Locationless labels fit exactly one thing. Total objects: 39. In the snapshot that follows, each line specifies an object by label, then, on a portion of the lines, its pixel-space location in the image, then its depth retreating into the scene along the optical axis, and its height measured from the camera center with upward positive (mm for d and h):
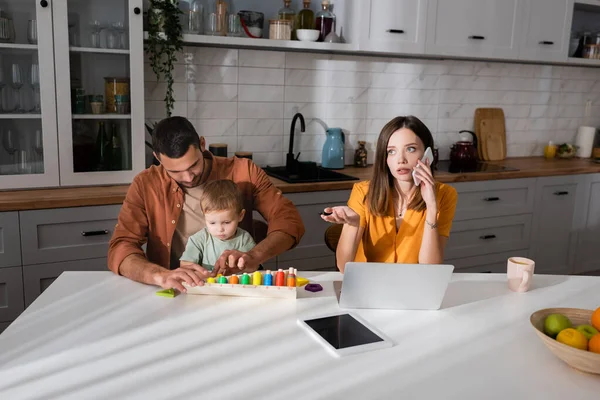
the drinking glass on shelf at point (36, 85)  2641 +4
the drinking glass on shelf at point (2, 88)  2641 -13
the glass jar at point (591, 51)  4332 +415
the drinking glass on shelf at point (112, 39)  2781 +241
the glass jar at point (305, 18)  3384 +454
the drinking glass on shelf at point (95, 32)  2738 +266
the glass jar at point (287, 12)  3336 +477
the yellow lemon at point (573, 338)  1223 -492
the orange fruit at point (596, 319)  1285 -472
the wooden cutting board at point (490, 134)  4242 -229
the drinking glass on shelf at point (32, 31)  2598 +247
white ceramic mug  1705 -503
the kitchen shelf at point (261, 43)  3011 +281
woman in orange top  1866 -369
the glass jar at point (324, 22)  3385 +436
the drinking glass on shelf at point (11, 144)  2691 -271
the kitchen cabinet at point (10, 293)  2560 -917
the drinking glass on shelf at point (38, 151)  2707 -302
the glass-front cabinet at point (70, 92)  2615 -21
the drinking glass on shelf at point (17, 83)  2648 +13
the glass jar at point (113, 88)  2812 +6
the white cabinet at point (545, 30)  3869 +509
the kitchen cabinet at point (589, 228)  4082 -874
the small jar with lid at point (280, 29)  3266 +371
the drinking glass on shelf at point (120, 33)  2779 +270
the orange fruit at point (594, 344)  1200 -492
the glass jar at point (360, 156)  3768 -374
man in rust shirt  1684 -405
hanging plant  2854 +307
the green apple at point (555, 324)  1289 -487
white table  1140 -568
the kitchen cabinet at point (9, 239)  2500 -665
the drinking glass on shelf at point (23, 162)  2723 -356
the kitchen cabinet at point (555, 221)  3895 -795
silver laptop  1502 -486
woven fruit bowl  1183 -509
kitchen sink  3302 -449
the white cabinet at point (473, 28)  3539 +466
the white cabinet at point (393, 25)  3344 +434
